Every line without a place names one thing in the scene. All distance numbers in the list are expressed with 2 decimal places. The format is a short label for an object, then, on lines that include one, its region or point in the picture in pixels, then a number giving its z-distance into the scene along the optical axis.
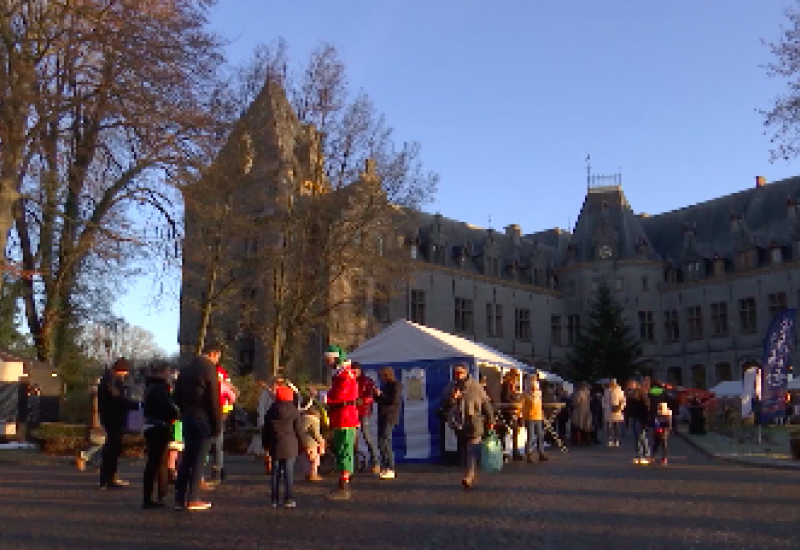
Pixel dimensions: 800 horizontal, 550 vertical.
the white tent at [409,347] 15.70
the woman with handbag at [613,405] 19.22
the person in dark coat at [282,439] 8.85
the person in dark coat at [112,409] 10.09
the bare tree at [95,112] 15.98
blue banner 19.14
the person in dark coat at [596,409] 23.01
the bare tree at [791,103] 18.98
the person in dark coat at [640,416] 14.64
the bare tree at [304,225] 26.75
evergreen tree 47.12
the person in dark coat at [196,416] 8.27
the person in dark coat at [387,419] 12.27
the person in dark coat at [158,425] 8.94
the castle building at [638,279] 48.44
